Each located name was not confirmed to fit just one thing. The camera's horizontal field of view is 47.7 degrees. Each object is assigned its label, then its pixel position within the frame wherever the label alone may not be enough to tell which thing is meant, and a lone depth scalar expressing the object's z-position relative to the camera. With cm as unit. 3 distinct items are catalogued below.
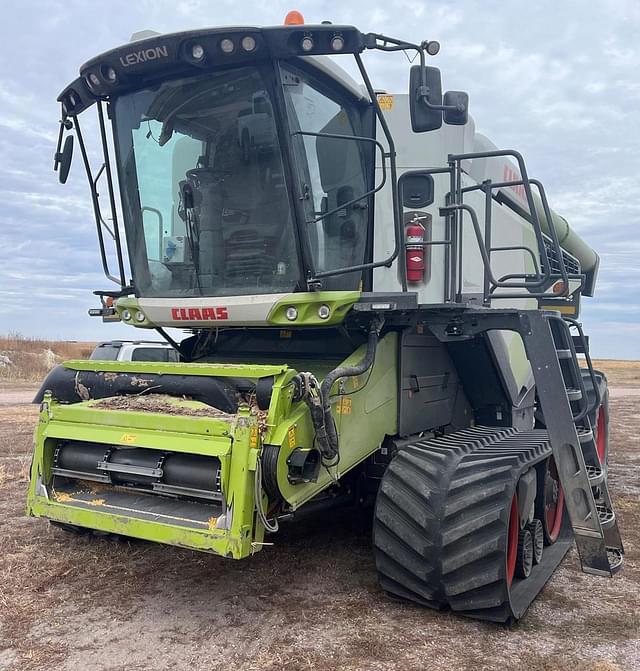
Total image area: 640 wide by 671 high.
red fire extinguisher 504
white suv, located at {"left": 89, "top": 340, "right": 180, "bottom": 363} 1209
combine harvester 398
